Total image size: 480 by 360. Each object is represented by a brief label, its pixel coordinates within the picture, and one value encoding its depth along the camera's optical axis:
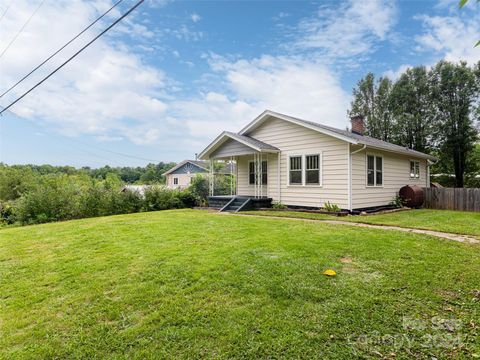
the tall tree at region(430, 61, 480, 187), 20.98
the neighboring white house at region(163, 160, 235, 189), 36.34
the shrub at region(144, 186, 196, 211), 14.53
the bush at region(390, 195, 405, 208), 13.14
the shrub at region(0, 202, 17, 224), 12.85
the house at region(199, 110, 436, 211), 10.68
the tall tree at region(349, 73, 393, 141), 24.89
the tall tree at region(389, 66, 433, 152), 22.61
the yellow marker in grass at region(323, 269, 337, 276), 3.85
